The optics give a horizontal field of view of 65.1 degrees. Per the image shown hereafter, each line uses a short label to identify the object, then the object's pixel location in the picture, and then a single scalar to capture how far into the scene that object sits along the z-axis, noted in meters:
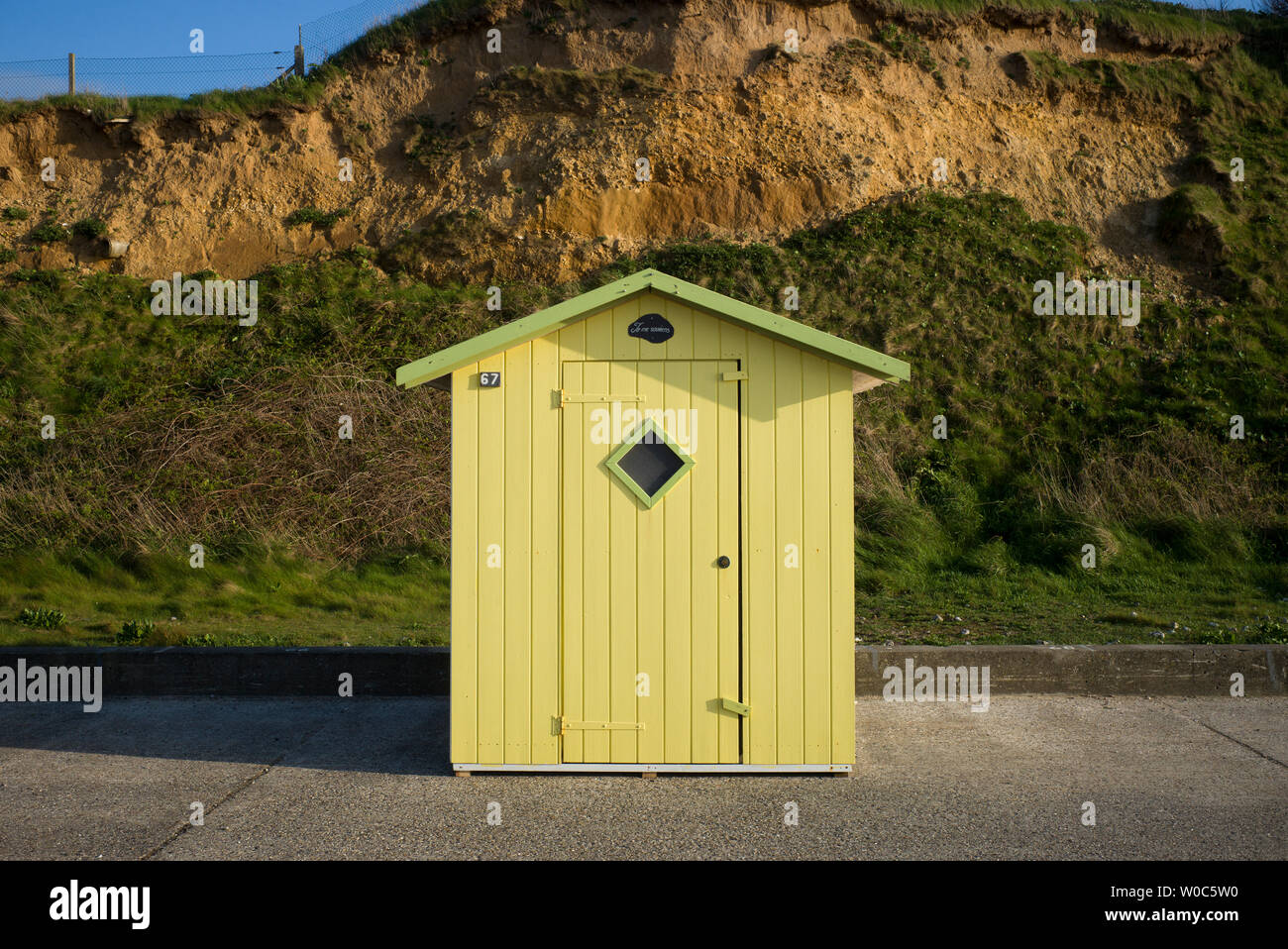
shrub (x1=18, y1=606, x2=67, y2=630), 10.28
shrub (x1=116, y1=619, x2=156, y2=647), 9.20
